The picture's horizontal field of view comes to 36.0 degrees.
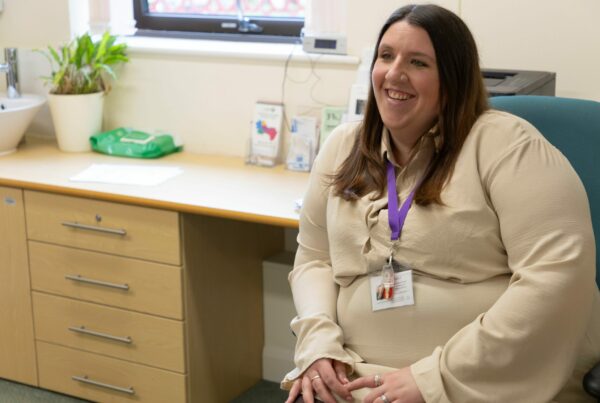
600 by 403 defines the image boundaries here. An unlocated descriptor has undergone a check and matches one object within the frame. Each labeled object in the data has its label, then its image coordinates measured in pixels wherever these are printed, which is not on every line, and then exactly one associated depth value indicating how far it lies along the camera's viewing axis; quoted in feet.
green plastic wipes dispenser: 10.14
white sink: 10.21
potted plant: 10.35
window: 10.61
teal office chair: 6.03
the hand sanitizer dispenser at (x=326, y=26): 9.38
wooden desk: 8.65
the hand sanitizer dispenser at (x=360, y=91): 9.08
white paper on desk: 9.16
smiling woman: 5.38
